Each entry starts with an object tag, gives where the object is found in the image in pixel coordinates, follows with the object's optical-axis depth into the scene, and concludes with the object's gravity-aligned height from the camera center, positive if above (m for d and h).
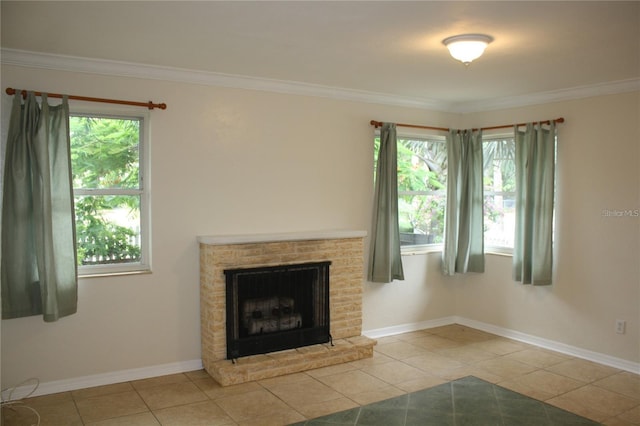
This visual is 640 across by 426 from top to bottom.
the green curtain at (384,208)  5.25 -0.11
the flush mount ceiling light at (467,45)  3.21 +0.93
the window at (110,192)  4.04 +0.06
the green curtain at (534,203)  4.95 -0.07
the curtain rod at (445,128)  4.95 +0.73
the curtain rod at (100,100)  3.64 +0.74
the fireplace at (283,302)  4.21 -0.90
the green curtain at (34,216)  3.60 -0.11
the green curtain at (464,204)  5.64 -0.08
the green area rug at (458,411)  3.48 -1.48
